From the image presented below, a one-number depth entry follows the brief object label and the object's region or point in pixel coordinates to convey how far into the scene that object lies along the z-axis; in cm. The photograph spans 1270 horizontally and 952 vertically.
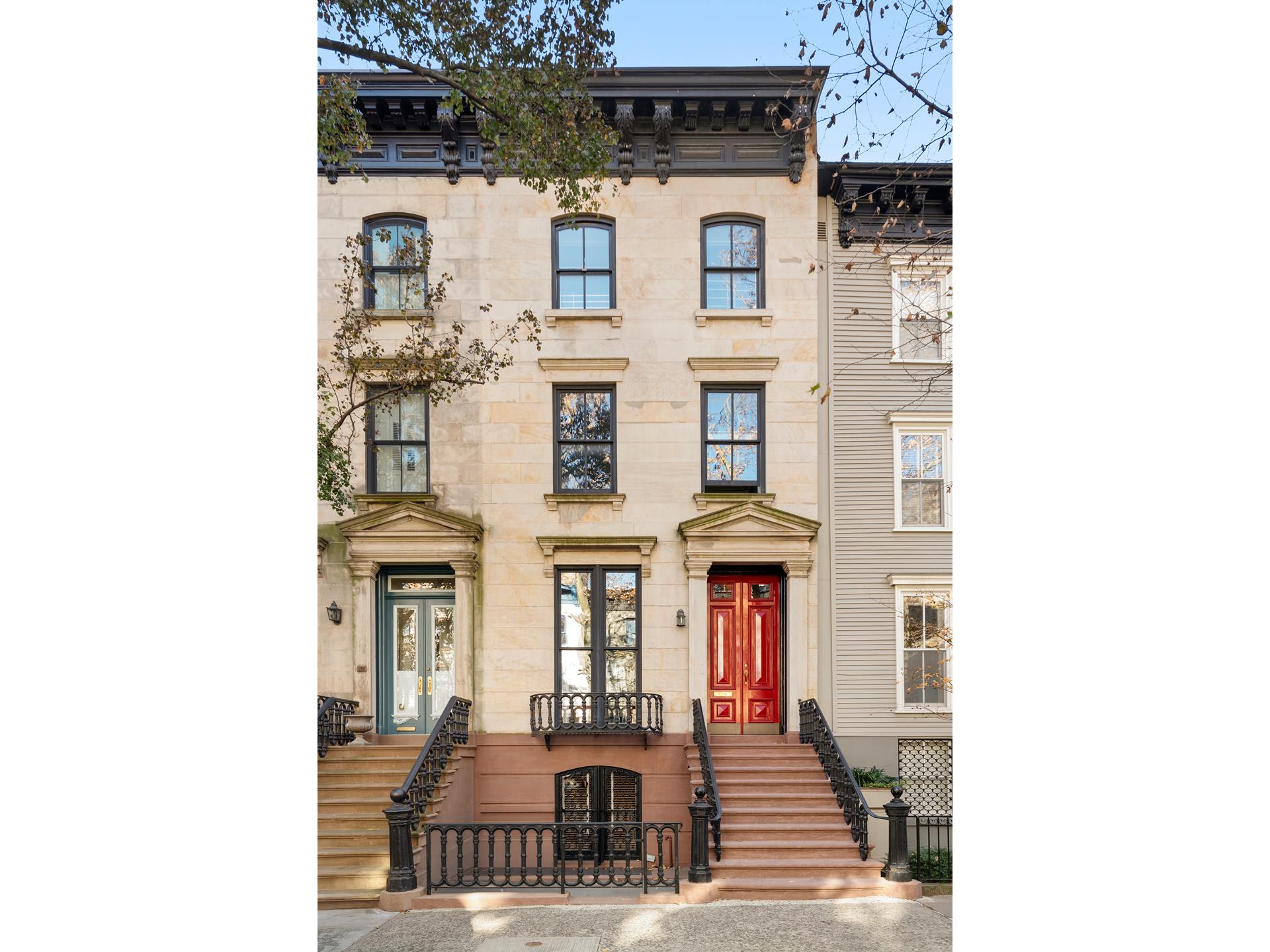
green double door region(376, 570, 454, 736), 690
